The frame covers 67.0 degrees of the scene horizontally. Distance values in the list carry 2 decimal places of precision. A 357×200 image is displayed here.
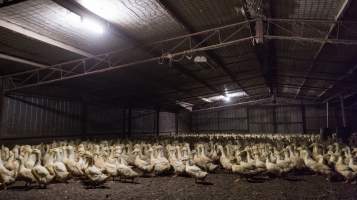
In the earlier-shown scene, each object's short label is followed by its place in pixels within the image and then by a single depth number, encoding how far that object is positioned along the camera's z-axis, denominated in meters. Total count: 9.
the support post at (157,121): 29.35
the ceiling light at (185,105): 31.53
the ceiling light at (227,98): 33.21
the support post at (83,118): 20.20
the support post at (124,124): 24.84
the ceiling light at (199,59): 14.48
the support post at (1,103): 14.34
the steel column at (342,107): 21.73
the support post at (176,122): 34.94
